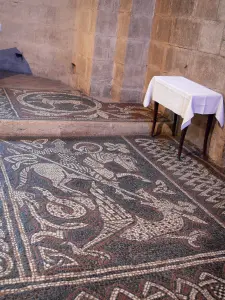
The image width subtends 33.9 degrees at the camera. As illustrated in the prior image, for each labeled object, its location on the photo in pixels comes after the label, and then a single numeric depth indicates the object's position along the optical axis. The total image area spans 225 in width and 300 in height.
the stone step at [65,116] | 4.41
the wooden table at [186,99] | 3.90
